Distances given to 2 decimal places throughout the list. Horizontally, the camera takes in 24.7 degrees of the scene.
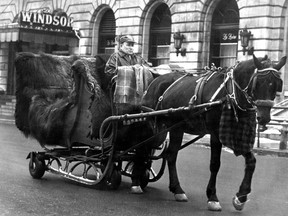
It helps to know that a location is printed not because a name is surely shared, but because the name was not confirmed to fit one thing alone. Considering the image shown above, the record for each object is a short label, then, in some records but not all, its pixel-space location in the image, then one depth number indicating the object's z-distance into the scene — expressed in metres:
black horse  7.79
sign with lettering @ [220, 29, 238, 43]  28.59
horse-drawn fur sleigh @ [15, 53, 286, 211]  8.12
